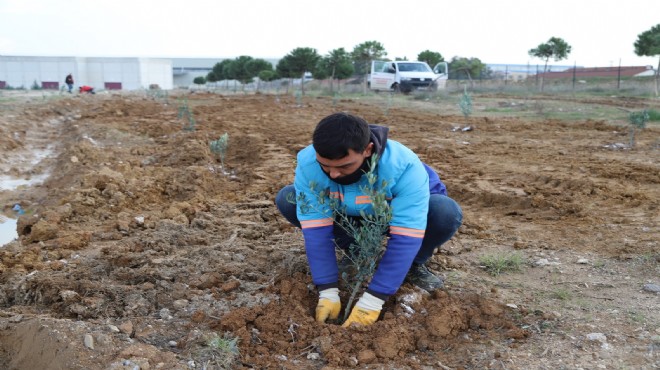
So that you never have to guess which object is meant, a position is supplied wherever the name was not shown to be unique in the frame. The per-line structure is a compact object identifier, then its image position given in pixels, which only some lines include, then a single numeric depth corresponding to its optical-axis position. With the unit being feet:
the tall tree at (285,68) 99.25
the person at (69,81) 101.19
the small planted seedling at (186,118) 31.71
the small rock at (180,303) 9.36
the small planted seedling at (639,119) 28.25
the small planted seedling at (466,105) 36.81
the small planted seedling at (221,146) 23.06
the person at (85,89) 92.80
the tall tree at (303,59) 97.60
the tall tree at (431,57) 103.24
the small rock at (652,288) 9.87
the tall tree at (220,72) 140.99
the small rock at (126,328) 8.27
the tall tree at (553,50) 95.81
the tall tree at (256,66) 122.62
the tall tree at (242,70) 123.44
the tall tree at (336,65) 96.17
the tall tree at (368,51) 100.58
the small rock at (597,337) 8.13
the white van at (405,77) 75.72
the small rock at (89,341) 7.62
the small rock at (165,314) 8.99
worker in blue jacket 7.98
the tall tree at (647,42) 79.66
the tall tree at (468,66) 124.88
